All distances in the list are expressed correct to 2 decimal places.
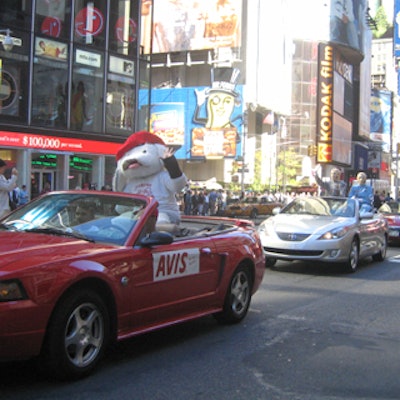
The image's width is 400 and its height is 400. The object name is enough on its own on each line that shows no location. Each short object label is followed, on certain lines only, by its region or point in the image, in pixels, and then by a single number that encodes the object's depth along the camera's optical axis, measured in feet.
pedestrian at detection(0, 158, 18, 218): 25.99
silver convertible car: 32.89
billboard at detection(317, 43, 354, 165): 234.99
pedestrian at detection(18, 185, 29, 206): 60.76
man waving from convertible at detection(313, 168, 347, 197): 45.23
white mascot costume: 23.93
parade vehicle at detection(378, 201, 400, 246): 53.31
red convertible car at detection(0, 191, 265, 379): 12.28
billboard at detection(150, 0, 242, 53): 211.20
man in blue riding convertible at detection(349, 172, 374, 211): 43.83
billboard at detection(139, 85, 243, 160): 204.33
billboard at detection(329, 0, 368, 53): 242.78
